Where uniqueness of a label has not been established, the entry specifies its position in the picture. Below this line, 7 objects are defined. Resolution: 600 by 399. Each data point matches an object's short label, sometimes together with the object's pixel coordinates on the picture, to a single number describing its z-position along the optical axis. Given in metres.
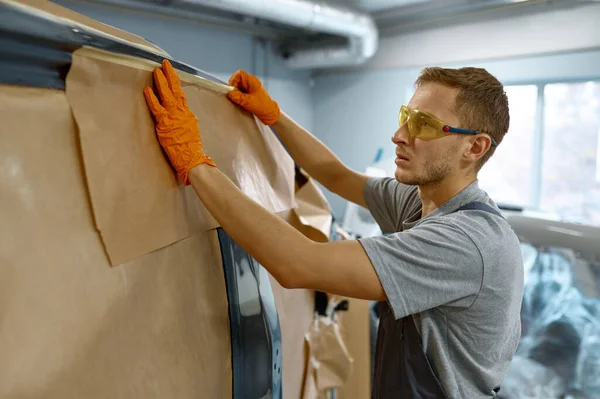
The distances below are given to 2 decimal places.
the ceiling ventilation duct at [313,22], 2.88
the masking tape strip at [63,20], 0.53
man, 0.86
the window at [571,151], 3.24
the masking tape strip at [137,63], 0.66
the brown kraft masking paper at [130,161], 0.64
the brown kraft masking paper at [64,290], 0.52
